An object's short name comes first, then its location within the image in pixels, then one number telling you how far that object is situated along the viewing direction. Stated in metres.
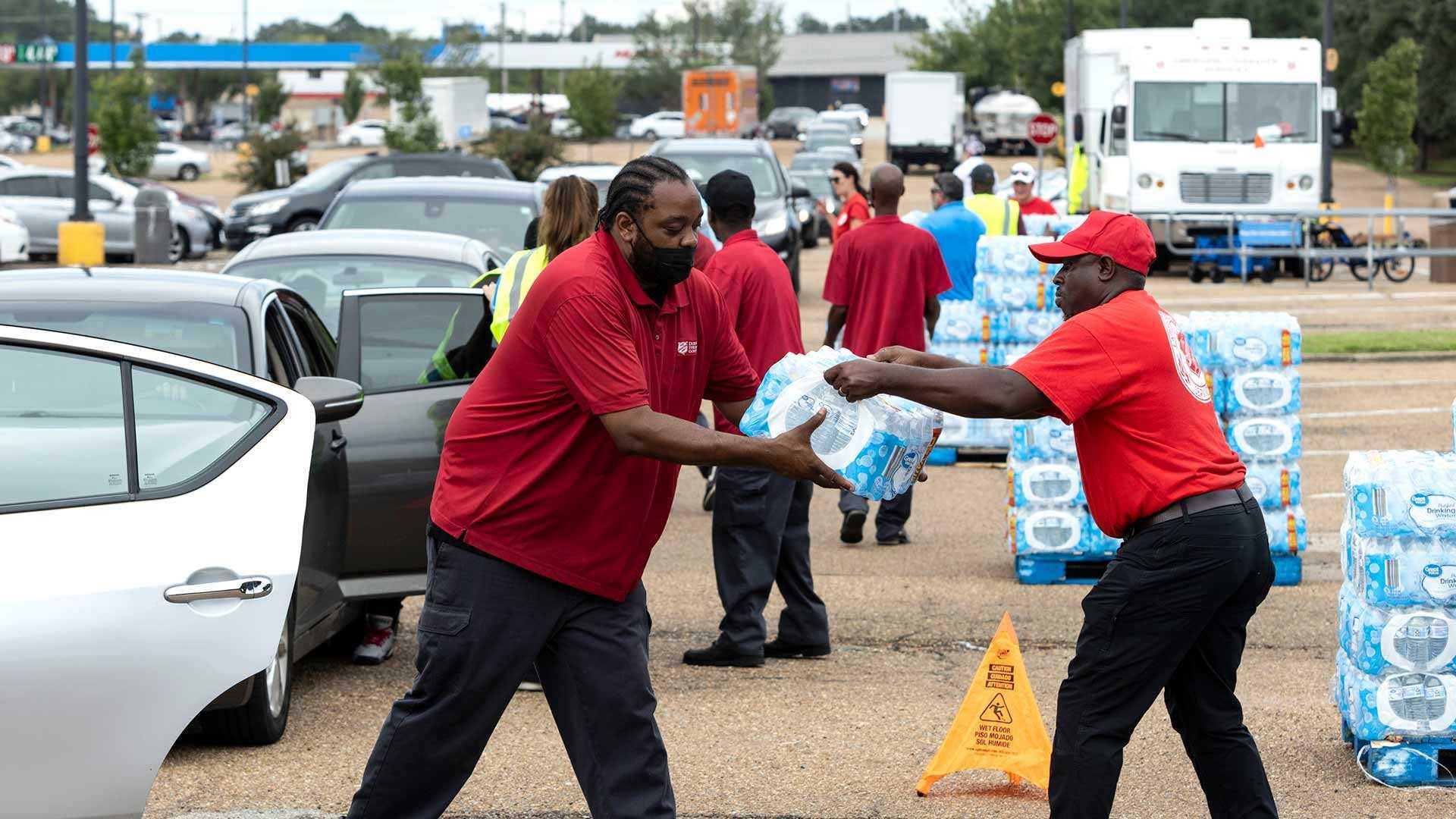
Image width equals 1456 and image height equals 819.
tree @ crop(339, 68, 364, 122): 86.44
